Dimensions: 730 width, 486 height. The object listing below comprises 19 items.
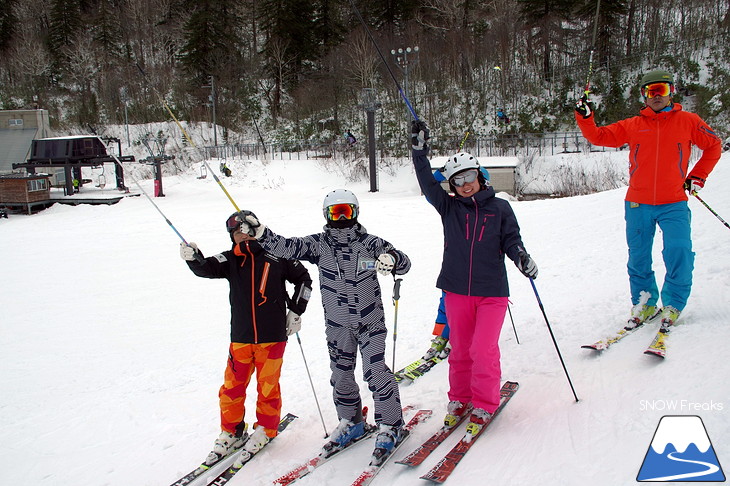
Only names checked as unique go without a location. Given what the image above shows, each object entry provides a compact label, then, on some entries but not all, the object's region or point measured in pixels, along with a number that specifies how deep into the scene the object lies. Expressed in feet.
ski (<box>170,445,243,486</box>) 10.73
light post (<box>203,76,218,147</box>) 103.39
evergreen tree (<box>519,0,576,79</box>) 95.76
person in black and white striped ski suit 10.56
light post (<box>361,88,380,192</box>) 65.36
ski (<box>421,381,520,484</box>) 9.11
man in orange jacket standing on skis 13.58
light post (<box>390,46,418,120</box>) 95.45
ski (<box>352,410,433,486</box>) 9.58
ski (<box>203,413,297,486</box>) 10.65
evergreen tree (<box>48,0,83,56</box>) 138.21
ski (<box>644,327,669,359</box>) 11.80
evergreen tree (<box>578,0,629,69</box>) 88.43
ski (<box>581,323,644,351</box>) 13.46
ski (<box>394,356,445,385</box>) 14.56
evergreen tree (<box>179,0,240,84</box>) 122.31
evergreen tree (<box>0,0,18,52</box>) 140.36
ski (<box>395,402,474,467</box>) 9.85
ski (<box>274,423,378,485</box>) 10.28
